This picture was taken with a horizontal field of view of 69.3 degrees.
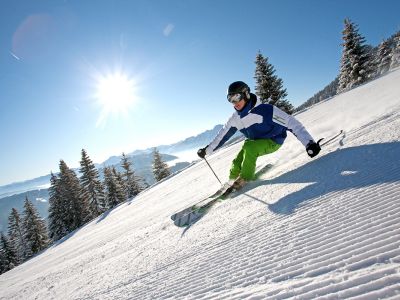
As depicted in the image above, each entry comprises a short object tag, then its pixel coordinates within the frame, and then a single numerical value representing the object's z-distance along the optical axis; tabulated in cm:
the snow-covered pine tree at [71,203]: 3497
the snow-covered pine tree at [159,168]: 3806
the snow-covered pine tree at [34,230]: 3628
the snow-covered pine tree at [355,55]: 3606
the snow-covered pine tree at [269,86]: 3431
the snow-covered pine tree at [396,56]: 5076
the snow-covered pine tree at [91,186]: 3700
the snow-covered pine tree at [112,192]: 3734
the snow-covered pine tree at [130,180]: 3956
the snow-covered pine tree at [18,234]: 4009
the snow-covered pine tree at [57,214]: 3512
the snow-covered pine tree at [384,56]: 5115
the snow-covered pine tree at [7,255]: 3791
